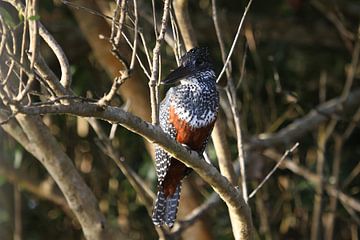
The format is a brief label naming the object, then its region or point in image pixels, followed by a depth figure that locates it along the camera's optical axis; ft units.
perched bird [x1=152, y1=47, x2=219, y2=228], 26.86
